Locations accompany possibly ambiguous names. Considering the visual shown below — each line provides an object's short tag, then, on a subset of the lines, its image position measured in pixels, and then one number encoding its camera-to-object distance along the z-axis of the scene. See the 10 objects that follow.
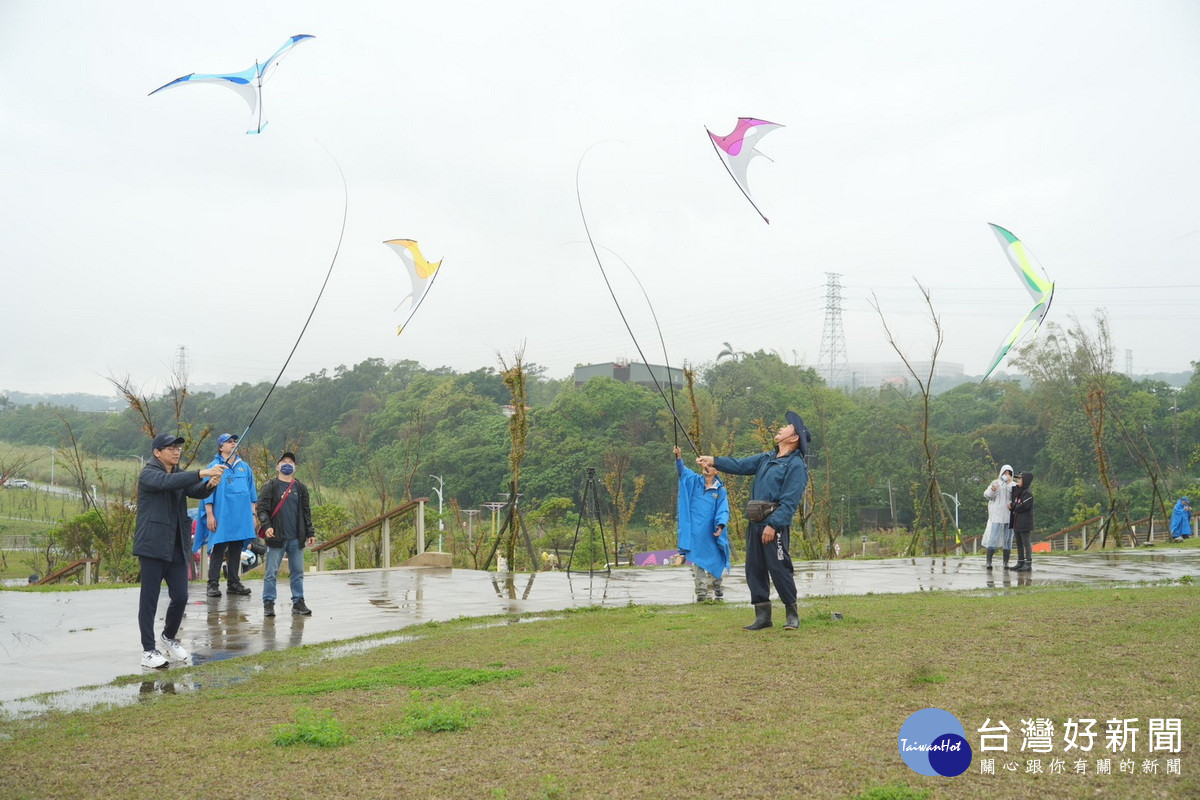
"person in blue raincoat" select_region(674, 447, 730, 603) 11.38
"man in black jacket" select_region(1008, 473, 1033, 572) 15.69
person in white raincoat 15.97
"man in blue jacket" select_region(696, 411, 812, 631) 8.48
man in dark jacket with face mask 10.77
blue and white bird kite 10.11
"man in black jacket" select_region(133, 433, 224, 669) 7.45
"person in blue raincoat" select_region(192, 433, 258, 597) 12.36
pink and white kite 12.21
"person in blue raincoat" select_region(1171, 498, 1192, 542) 27.40
